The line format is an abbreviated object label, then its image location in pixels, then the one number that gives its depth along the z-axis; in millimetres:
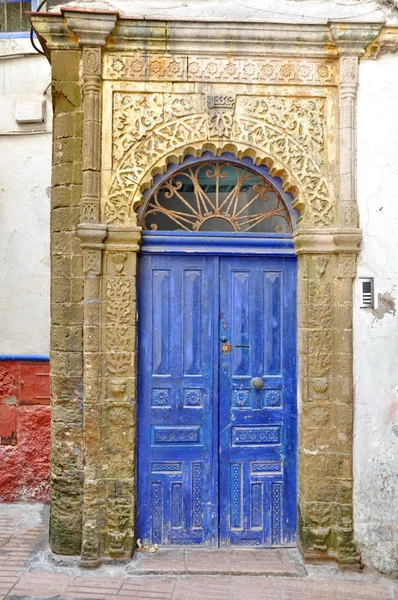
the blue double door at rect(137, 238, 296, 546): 4223
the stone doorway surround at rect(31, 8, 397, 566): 4047
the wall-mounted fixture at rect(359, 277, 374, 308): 4105
